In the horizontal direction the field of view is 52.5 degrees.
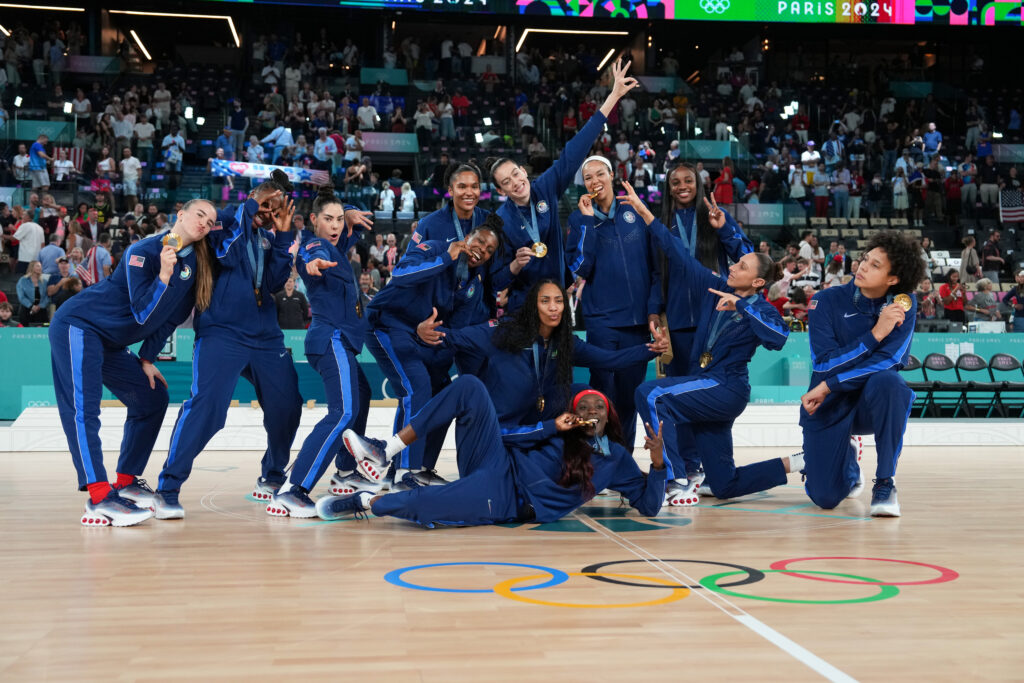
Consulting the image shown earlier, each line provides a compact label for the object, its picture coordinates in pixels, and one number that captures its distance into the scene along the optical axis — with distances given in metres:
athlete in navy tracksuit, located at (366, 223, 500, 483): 5.92
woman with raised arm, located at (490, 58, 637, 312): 6.20
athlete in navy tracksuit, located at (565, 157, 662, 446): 6.33
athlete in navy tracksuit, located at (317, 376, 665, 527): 4.97
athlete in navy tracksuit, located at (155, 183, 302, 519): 5.38
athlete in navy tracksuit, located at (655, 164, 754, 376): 6.36
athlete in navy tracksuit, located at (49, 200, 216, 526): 5.24
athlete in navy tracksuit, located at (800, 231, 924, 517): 5.59
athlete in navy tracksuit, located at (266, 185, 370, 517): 5.51
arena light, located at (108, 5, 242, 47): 27.24
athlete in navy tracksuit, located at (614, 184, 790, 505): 5.91
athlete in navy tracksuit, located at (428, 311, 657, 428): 5.67
